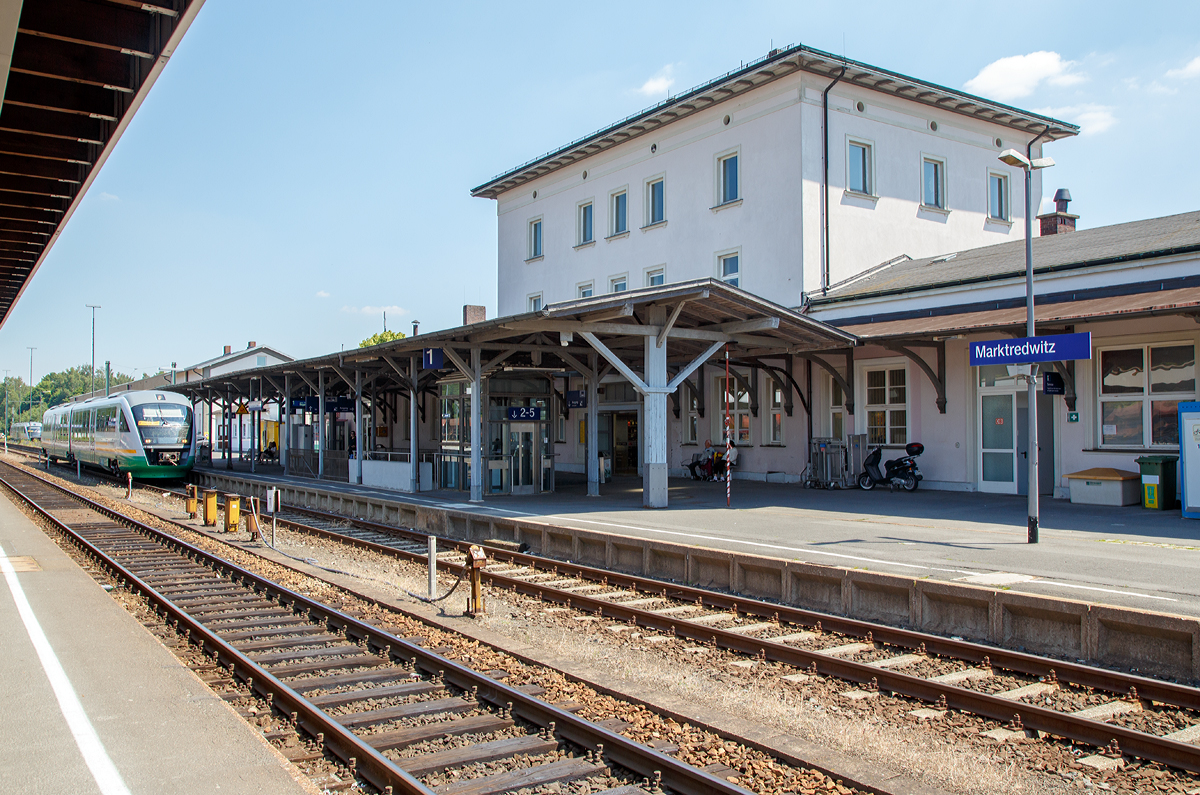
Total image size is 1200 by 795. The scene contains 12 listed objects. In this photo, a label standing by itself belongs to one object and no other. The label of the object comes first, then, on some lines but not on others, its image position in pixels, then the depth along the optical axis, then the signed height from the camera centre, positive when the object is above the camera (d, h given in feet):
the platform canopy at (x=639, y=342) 55.26 +5.76
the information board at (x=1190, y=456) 46.14 -2.10
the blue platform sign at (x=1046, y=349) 40.37 +3.12
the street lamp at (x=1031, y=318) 39.37 +4.58
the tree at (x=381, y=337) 265.46 +25.30
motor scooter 68.26 -4.29
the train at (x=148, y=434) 97.55 -1.51
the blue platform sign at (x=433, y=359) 70.59 +4.82
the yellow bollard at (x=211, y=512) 62.75 -6.45
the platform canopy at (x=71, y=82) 21.29 +9.28
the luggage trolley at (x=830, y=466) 72.79 -4.02
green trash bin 51.80 -3.85
